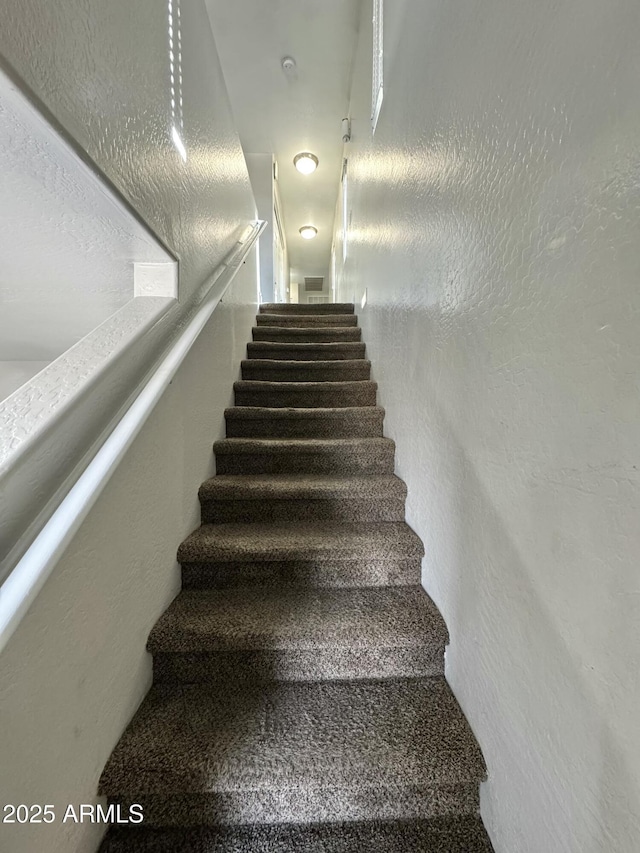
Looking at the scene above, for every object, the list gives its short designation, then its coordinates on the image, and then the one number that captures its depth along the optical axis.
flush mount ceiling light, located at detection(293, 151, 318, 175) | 4.09
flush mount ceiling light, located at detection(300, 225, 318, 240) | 5.98
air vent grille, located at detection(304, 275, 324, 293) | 8.35
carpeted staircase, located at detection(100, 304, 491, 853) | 0.77
